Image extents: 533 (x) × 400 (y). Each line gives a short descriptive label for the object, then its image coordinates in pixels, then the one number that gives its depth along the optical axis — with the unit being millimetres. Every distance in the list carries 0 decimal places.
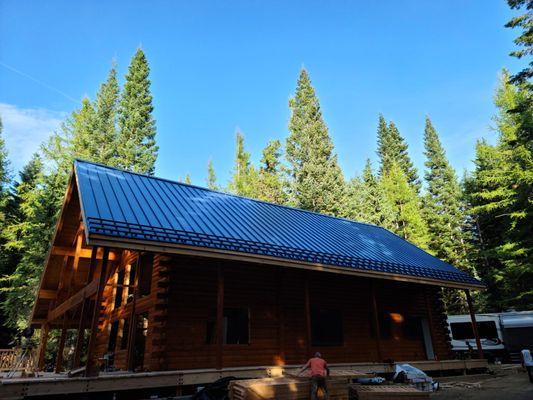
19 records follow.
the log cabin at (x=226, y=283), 10438
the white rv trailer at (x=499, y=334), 23547
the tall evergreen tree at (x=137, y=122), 37344
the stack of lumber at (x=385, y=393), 9555
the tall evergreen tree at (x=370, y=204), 40562
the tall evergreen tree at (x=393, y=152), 53812
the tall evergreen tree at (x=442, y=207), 41031
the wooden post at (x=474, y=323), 16662
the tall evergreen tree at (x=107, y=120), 36406
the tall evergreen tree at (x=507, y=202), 27641
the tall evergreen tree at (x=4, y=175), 36281
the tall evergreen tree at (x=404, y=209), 40406
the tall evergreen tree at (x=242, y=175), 42750
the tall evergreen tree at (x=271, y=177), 41406
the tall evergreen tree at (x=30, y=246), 29719
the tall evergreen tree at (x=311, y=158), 39812
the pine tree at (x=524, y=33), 18734
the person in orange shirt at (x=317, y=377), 8705
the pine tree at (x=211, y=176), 52931
